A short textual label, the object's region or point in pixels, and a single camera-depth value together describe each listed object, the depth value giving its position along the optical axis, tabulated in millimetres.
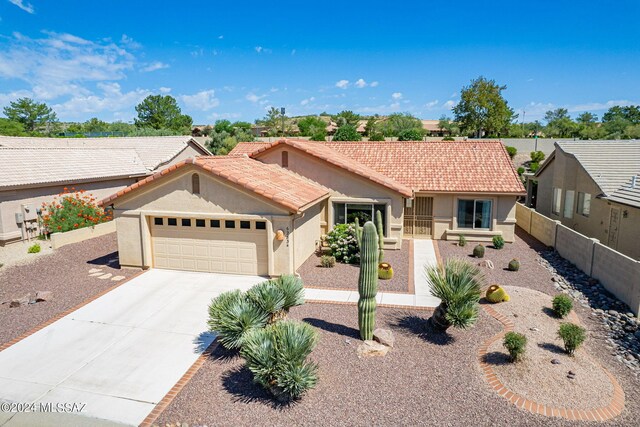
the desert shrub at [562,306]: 12125
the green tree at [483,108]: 56062
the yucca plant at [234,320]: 9602
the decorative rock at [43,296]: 13094
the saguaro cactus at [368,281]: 9594
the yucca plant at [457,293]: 10375
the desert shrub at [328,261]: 16684
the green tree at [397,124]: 72612
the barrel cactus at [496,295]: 12961
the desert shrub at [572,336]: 9727
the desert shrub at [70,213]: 21125
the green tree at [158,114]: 95438
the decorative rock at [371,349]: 9789
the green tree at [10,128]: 66269
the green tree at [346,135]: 45938
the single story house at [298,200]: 14852
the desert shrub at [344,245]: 17388
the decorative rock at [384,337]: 10172
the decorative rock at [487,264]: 17138
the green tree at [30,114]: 82875
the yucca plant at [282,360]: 7961
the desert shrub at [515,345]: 9258
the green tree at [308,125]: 78612
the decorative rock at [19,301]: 12711
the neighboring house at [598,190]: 17938
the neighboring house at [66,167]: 20250
